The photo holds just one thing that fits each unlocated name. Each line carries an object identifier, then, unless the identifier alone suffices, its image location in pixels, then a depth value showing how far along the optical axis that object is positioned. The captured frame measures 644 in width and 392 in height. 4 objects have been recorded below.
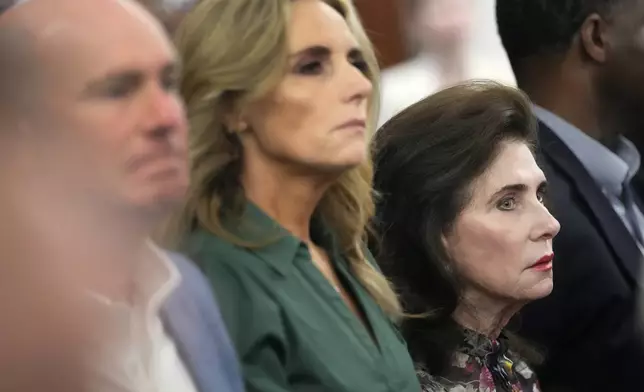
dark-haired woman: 4.53
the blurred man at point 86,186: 4.05
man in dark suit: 4.68
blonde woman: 4.33
